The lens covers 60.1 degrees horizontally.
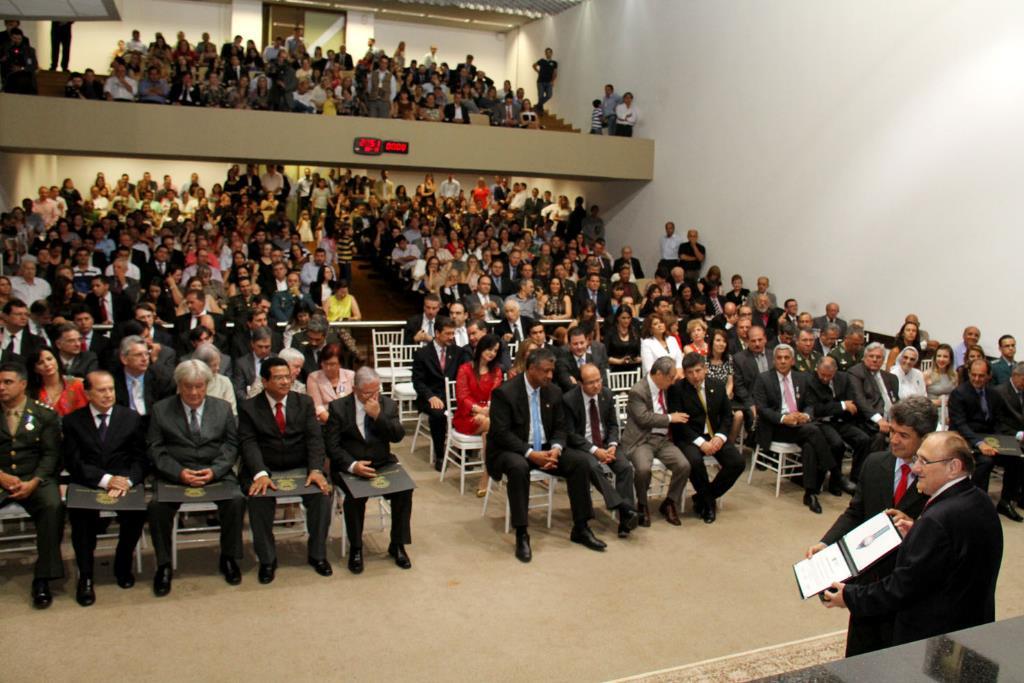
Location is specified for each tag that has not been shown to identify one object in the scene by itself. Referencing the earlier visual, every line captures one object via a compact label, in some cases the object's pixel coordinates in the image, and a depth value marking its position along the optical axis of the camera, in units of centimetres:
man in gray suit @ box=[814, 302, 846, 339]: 923
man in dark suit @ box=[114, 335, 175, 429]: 496
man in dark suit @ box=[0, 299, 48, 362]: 613
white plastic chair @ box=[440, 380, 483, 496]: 580
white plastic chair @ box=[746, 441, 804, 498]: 617
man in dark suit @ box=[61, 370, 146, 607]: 417
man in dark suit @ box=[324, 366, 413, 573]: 469
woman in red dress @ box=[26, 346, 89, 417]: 475
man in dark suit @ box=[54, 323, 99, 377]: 547
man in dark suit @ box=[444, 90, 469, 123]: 1319
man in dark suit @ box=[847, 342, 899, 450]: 637
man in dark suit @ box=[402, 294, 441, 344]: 754
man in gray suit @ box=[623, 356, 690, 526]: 547
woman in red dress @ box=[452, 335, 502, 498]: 582
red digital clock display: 1188
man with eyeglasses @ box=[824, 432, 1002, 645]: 251
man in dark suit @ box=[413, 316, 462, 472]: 647
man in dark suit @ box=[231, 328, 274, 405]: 573
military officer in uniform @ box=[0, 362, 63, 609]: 407
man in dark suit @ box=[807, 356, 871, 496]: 621
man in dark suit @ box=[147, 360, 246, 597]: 429
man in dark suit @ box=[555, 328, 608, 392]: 650
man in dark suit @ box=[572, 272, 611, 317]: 959
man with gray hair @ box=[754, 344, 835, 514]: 601
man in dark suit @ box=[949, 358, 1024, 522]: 607
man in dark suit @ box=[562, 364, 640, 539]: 520
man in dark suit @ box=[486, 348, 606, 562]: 502
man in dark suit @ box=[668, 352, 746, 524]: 558
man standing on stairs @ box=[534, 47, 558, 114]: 1608
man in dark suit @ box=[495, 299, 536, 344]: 792
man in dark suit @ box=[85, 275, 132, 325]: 790
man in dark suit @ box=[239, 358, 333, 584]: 444
